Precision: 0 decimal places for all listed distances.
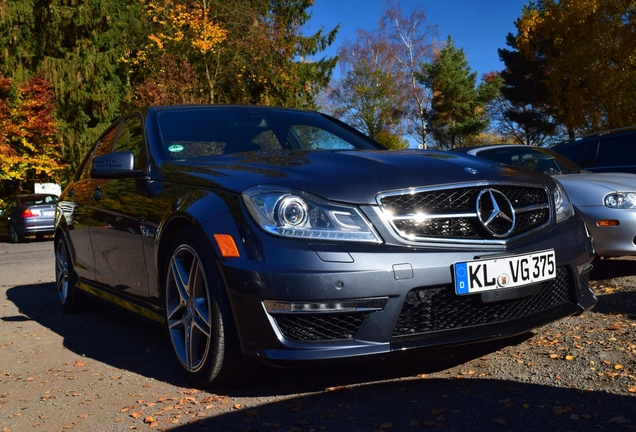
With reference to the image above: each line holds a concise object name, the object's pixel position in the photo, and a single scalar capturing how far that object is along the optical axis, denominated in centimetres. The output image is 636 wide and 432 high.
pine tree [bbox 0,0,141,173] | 2906
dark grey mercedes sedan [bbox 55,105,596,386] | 323
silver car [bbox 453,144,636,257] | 623
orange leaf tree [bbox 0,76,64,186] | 2606
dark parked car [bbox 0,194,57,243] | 2058
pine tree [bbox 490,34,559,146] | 4212
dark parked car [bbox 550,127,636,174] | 849
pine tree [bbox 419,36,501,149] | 5053
